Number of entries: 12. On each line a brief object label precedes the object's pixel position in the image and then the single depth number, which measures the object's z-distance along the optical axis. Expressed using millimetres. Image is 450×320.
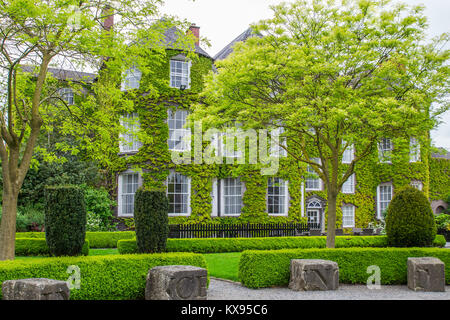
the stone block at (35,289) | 7344
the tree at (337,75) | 12836
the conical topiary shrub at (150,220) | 10461
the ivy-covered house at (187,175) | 23281
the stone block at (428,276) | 10758
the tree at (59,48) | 10258
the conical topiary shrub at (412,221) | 12922
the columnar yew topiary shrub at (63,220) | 9414
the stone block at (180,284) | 8484
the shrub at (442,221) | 24453
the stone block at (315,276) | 10344
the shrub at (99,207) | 21531
